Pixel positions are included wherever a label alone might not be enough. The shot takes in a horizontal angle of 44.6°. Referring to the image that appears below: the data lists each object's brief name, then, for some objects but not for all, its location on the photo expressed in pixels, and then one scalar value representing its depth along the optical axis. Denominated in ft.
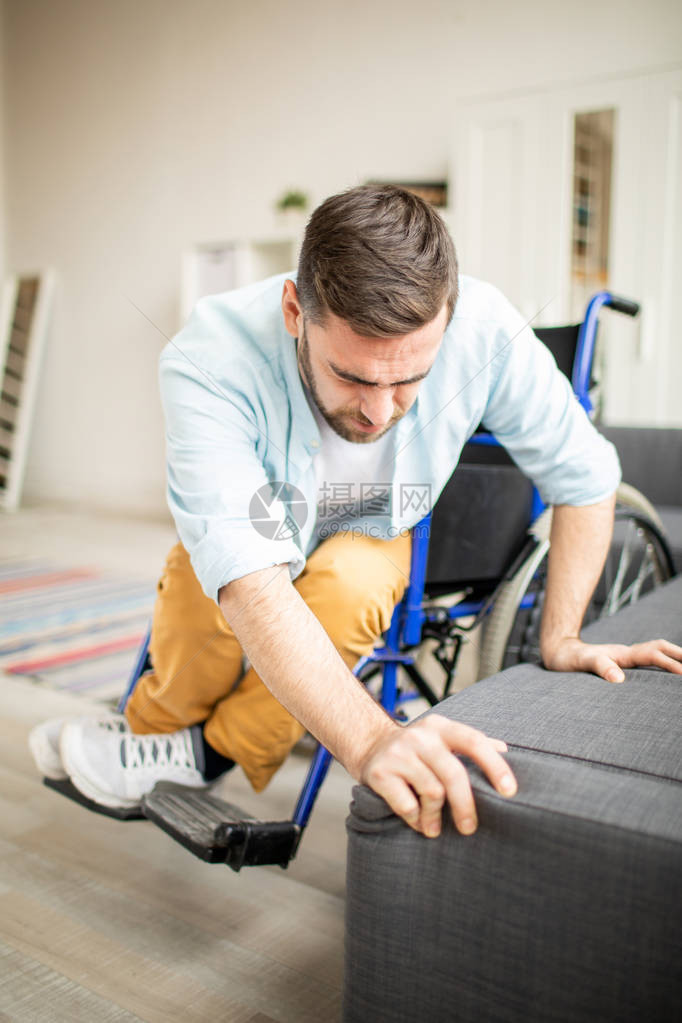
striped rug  6.69
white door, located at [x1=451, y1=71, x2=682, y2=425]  9.71
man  2.75
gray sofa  1.74
